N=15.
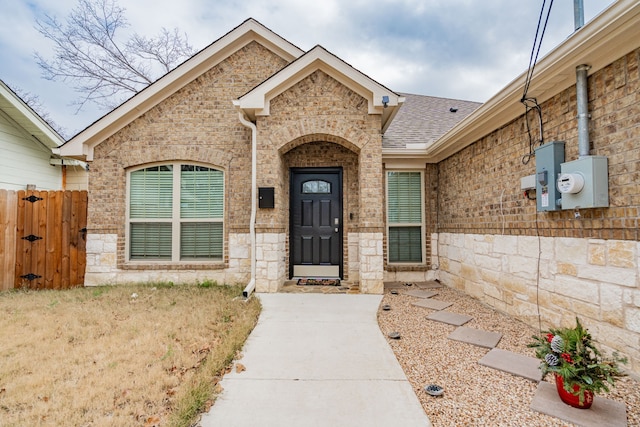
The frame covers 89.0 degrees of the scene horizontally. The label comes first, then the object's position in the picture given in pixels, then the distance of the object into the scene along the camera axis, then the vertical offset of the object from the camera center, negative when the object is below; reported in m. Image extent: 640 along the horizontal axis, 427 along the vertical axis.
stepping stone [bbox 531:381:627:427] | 2.11 -1.29
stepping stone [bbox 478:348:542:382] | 2.78 -1.30
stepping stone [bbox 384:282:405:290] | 6.36 -1.27
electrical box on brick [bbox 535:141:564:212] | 3.42 +0.52
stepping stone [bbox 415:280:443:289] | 6.34 -1.26
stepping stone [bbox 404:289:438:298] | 5.59 -1.27
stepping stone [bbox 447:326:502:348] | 3.49 -1.29
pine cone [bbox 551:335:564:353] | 2.28 -0.86
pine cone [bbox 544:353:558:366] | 2.27 -0.96
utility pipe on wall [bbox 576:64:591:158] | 3.07 +1.06
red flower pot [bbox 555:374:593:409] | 2.22 -1.21
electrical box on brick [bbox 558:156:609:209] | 2.91 +0.36
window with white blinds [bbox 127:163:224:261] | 6.62 +0.17
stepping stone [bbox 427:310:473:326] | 4.20 -1.29
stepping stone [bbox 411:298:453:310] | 4.87 -1.27
